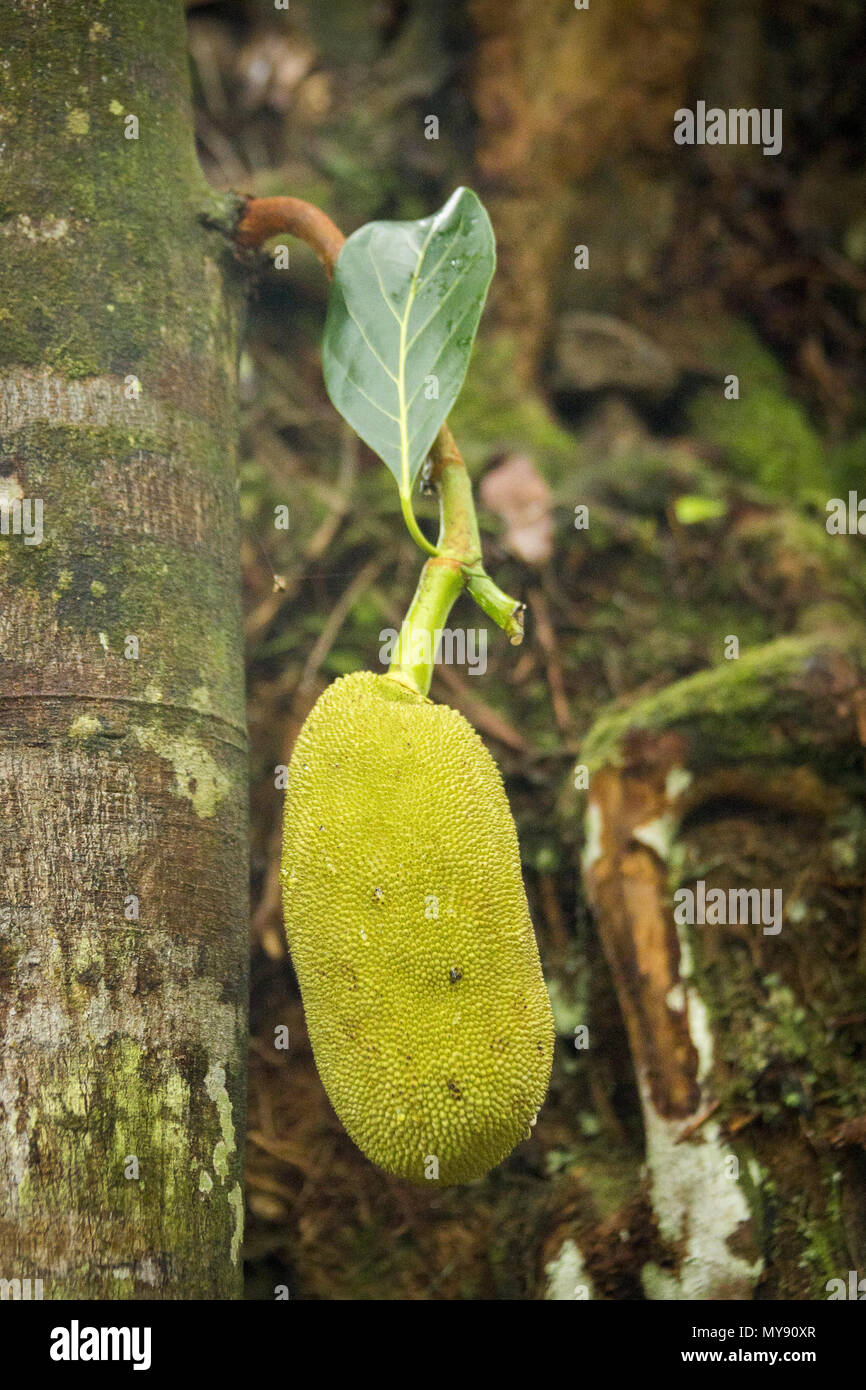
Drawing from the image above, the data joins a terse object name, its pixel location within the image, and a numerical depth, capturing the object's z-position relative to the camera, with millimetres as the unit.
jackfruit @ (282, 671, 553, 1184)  1129
